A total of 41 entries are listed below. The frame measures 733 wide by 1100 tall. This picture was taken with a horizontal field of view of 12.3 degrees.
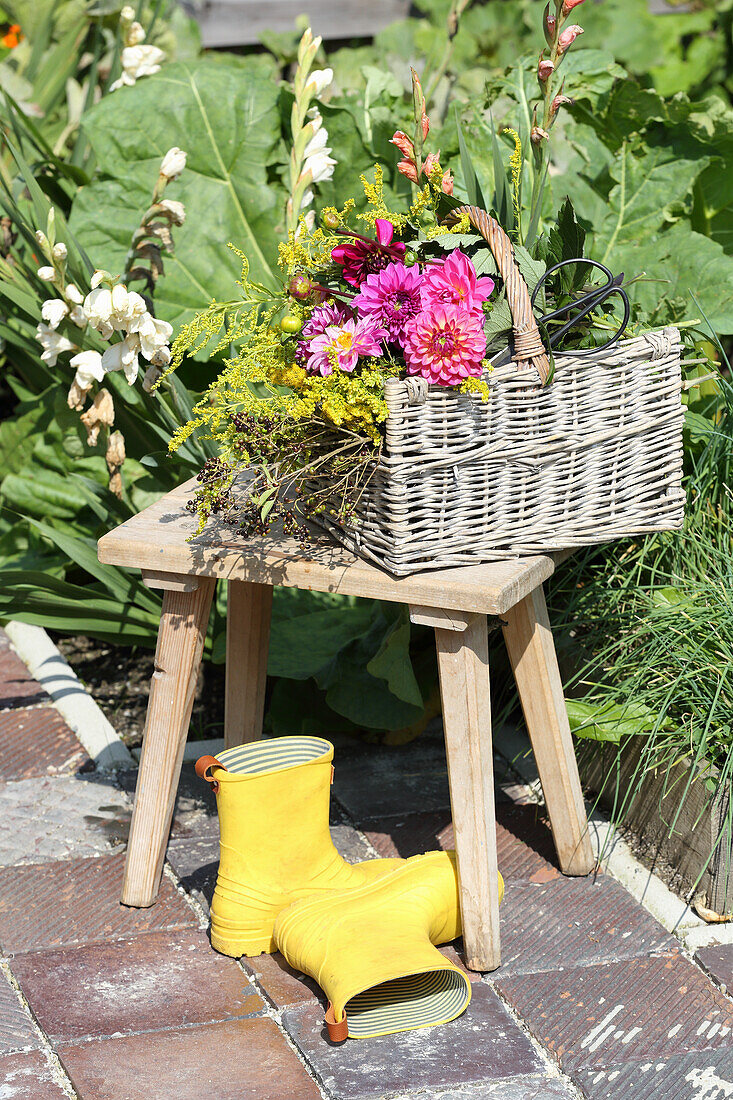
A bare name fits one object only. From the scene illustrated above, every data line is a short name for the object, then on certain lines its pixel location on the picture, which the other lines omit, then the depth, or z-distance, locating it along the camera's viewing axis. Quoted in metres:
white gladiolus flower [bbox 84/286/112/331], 3.13
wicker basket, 2.93
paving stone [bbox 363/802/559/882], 3.23
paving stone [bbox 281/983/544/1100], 2.92
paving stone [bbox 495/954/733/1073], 2.97
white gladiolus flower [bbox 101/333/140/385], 3.19
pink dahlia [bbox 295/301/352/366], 2.93
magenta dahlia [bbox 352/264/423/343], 2.91
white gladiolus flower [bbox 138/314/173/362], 3.17
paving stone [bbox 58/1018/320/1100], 2.91
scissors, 2.96
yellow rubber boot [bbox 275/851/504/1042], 2.95
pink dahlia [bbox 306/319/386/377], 2.90
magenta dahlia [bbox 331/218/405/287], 2.93
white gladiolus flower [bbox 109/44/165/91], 3.61
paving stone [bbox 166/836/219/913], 3.18
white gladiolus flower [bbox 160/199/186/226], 3.28
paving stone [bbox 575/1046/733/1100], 2.93
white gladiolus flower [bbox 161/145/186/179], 3.27
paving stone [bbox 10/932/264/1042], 2.99
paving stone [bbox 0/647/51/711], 3.54
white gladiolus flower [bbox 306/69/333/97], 3.29
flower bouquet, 2.91
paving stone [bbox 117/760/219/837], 3.28
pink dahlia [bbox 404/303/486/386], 2.89
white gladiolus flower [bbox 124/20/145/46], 3.57
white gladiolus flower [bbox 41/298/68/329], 3.24
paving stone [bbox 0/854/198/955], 3.10
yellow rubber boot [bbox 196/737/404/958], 3.03
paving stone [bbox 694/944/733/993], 3.06
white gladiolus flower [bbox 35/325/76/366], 3.29
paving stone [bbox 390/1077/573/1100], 2.91
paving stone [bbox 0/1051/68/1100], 2.90
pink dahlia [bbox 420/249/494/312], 2.89
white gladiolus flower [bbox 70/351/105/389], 3.24
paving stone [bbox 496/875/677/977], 3.09
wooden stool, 2.97
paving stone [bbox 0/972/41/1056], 2.96
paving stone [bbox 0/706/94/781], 3.39
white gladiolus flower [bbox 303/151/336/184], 3.32
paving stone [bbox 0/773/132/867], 3.24
